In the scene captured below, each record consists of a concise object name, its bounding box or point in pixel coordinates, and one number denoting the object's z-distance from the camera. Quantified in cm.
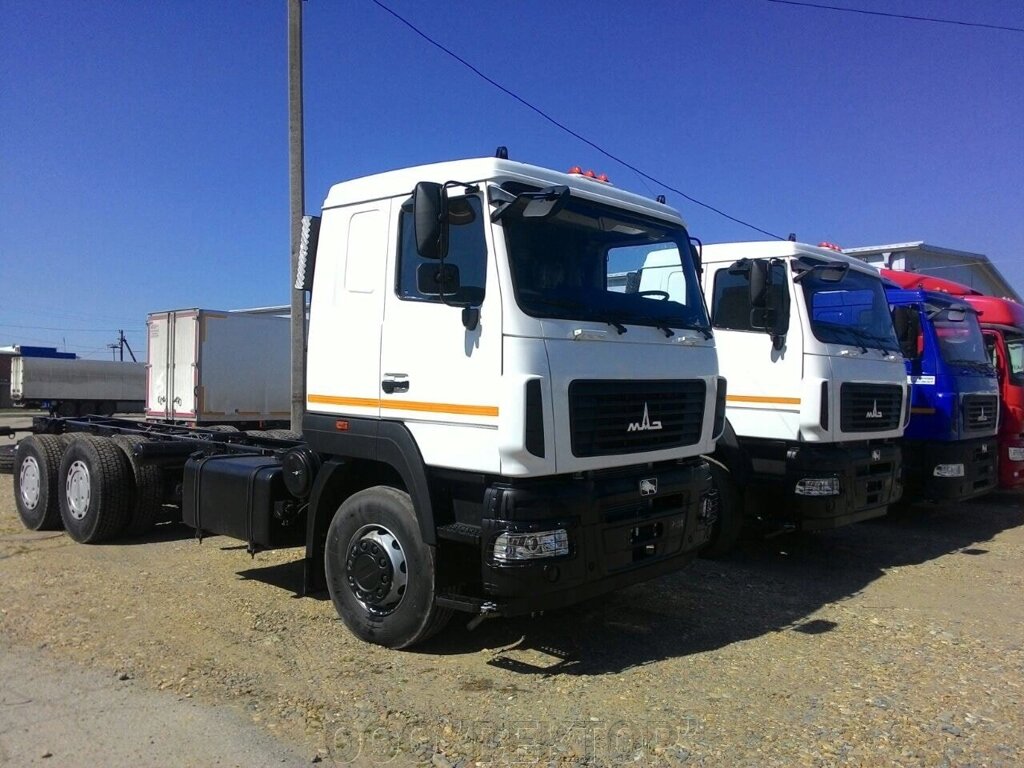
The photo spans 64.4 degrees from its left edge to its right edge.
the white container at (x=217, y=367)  1703
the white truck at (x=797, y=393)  697
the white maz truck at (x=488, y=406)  441
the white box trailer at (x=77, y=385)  2580
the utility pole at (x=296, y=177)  1058
